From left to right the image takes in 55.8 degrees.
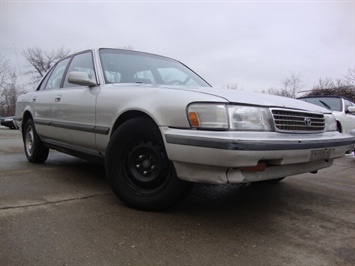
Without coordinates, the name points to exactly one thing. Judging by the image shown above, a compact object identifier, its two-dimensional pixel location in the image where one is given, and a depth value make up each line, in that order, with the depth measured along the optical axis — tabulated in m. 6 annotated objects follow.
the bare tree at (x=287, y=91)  37.88
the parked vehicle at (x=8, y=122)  25.44
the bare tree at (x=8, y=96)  42.79
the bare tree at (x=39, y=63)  44.72
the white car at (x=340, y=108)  7.49
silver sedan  2.43
